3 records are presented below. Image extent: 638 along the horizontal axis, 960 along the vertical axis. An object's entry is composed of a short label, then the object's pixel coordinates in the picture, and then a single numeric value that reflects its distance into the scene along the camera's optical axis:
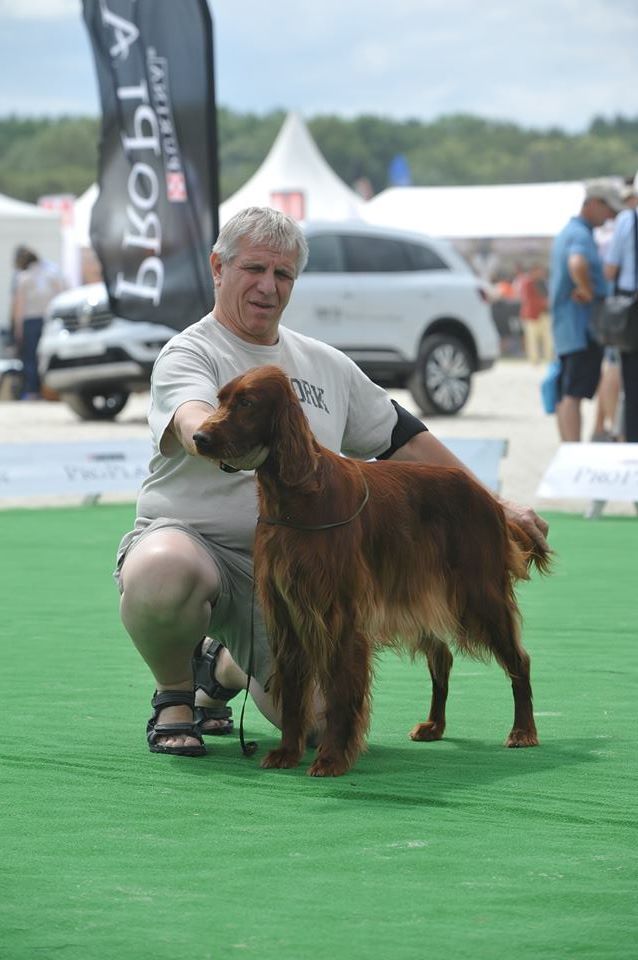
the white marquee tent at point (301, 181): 32.28
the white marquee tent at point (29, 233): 28.95
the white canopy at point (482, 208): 33.09
